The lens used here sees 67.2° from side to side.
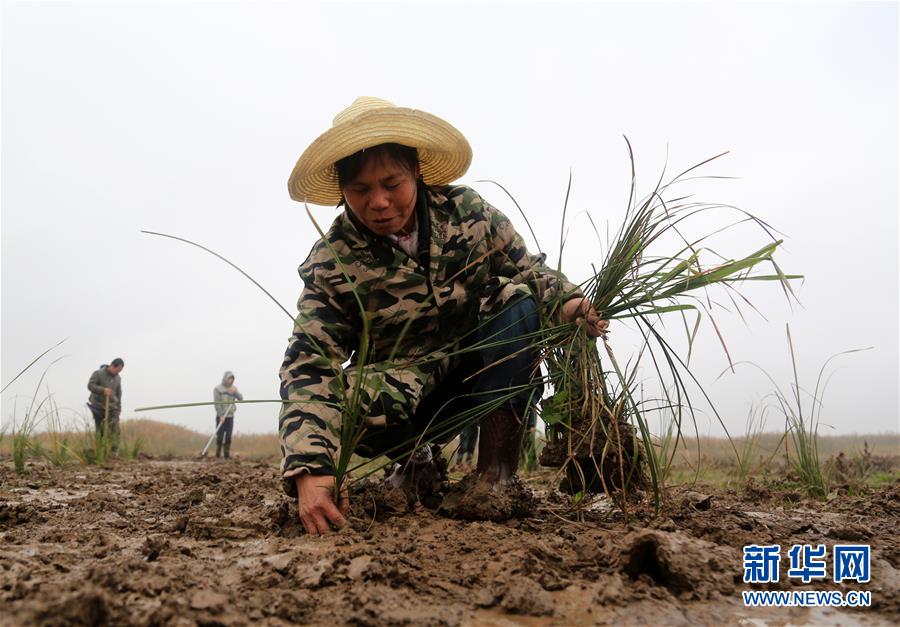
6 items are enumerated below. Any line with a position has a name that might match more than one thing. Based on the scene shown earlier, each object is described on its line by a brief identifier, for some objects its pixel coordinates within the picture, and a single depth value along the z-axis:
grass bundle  2.05
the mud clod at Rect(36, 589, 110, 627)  1.10
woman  2.17
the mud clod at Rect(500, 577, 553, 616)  1.35
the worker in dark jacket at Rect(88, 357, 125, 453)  9.74
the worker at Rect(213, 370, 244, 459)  11.12
